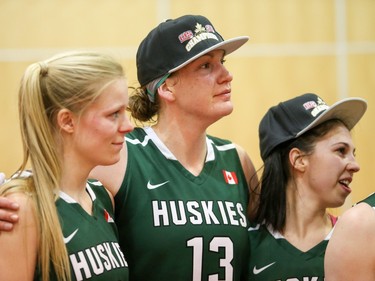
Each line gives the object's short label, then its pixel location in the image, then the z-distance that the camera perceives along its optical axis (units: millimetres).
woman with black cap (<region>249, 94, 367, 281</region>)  4934
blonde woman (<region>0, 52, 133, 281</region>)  3635
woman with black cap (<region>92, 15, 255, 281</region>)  4652
